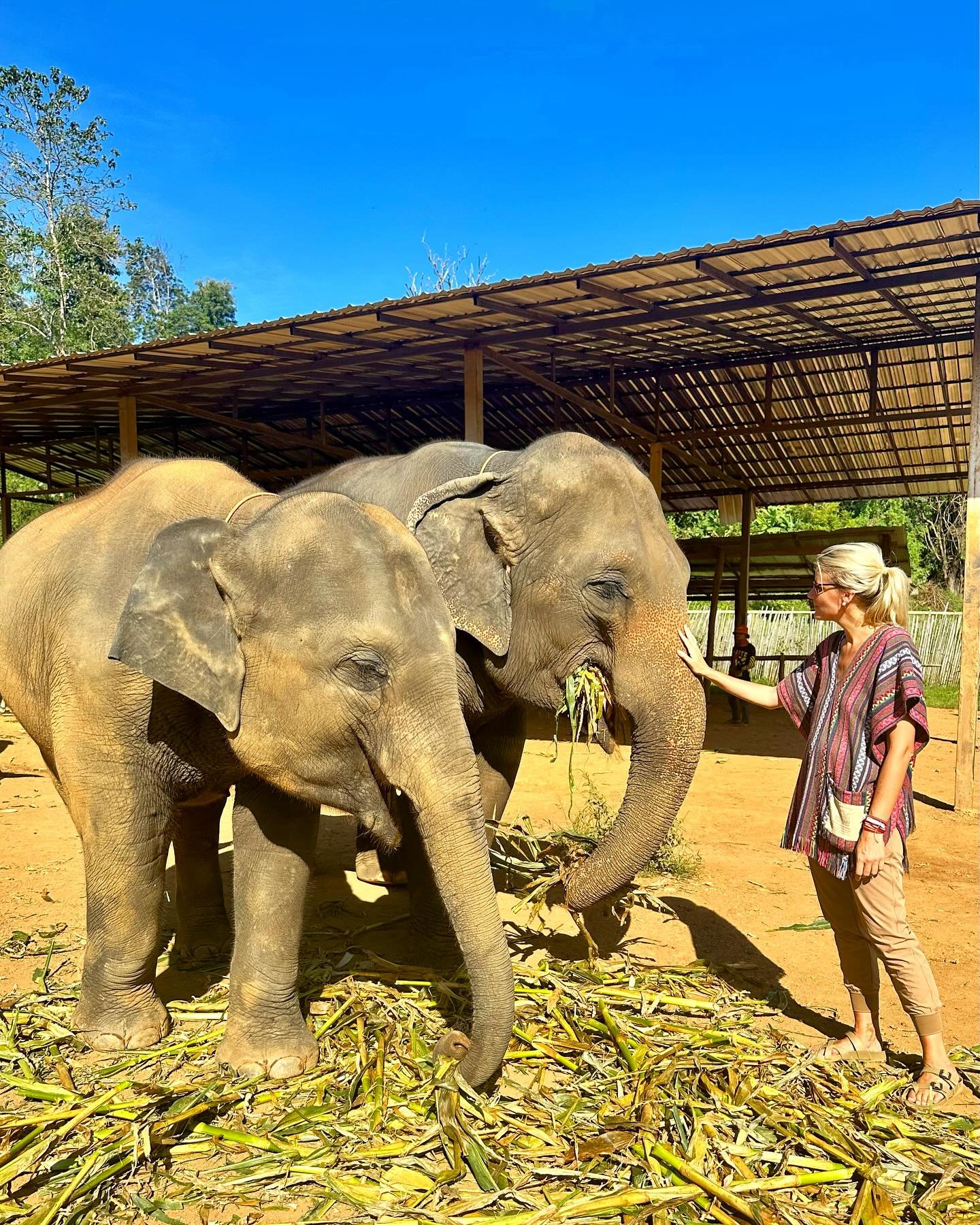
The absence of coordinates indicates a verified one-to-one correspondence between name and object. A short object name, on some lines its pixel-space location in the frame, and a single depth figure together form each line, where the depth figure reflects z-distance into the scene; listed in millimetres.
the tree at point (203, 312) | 40719
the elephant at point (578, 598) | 3400
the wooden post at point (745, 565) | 13359
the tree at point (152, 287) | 44188
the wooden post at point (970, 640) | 7238
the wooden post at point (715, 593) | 13883
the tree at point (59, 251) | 28922
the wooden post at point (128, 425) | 10352
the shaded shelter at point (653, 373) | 6867
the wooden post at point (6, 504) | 15320
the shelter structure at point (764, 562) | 13023
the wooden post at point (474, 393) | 8180
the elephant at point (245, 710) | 2506
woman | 2982
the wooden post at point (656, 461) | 11547
